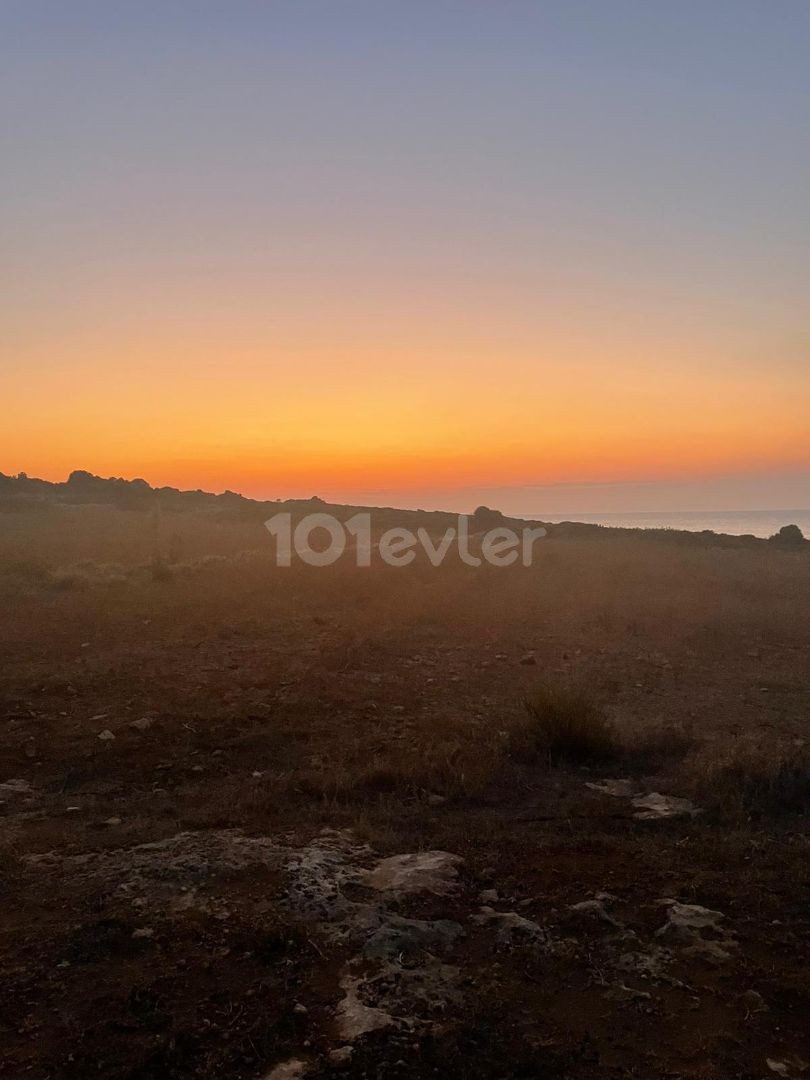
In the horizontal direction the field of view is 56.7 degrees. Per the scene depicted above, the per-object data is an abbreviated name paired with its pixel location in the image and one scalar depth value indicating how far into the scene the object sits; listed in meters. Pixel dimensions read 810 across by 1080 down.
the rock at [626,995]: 3.07
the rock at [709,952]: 3.36
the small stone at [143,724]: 6.94
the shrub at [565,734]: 6.45
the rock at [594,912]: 3.67
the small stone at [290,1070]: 2.56
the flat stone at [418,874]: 3.97
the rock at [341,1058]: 2.63
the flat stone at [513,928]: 3.49
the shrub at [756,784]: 5.27
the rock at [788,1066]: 2.66
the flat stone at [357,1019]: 2.80
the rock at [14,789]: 5.42
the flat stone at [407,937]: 3.34
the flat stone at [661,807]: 5.18
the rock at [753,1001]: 3.01
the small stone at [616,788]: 5.70
